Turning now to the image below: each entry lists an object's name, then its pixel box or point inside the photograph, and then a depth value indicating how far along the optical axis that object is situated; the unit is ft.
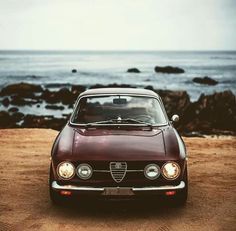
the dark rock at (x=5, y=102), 108.65
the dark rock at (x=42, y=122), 69.77
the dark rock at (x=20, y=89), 129.77
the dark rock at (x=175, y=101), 78.84
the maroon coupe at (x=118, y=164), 18.37
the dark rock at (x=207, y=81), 172.65
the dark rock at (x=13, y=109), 97.36
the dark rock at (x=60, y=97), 112.32
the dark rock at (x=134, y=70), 242.78
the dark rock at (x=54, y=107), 100.20
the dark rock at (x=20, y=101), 107.96
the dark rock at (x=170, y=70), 233.88
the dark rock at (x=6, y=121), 74.01
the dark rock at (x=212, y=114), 63.82
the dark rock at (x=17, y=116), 81.64
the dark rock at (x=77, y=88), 132.05
